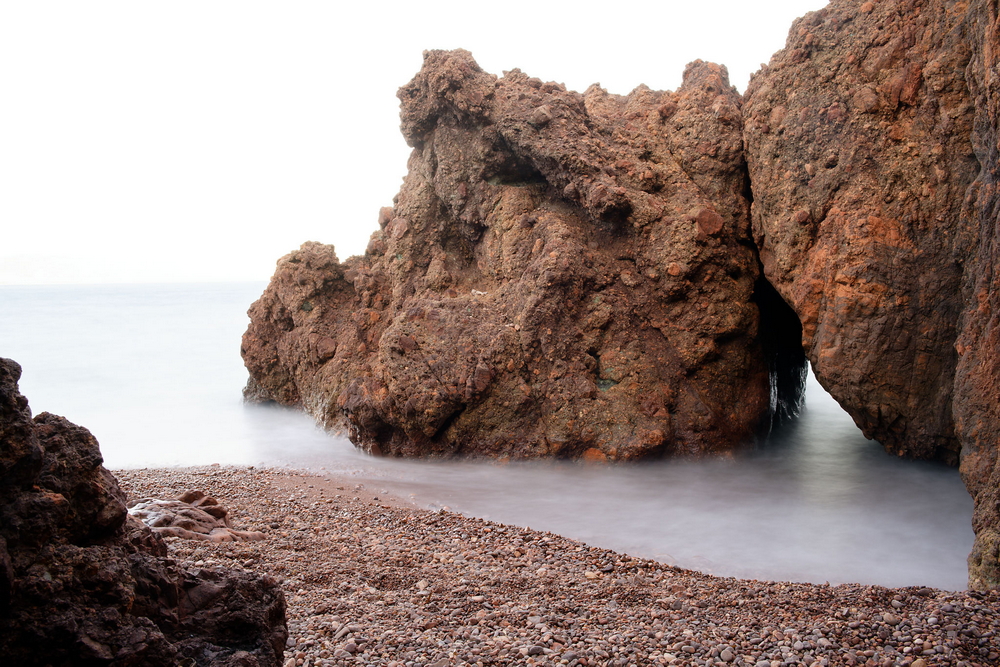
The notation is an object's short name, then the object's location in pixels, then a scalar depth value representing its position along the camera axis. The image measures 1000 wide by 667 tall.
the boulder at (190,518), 5.37
